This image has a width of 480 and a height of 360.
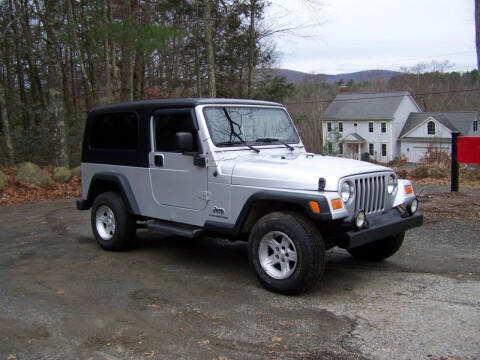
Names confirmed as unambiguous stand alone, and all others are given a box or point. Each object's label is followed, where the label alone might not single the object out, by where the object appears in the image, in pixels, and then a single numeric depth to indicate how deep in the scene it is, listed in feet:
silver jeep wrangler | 15.06
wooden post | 31.28
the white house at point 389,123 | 163.32
